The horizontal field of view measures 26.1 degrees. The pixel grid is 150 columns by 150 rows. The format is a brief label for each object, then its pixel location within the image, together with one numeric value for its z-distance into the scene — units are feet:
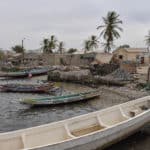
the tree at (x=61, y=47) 311.60
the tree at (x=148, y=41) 247.17
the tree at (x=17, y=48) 339.98
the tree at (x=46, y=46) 285.43
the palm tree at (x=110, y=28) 204.64
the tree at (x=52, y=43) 285.06
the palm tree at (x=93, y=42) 264.33
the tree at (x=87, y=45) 273.58
